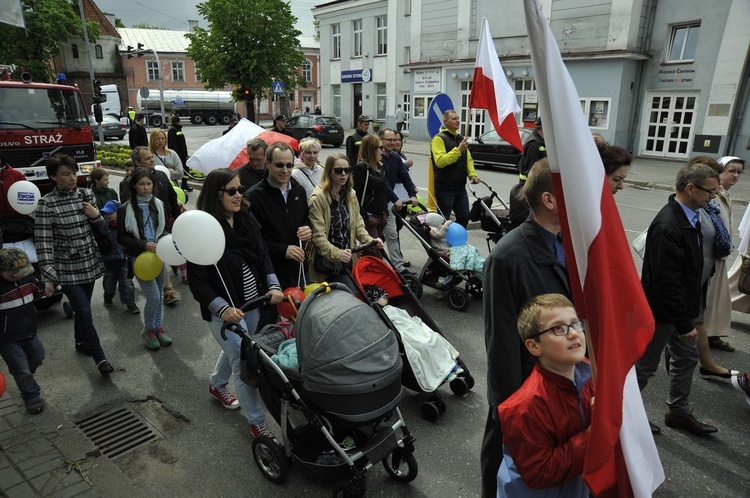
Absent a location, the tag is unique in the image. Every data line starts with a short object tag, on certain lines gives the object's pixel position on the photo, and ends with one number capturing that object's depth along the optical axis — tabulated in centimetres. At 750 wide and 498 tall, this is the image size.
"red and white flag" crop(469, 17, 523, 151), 642
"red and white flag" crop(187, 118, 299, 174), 734
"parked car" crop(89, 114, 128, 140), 3105
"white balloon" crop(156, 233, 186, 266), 466
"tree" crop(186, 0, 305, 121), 2439
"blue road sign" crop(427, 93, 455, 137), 819
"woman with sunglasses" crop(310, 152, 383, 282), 469
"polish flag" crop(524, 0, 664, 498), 163
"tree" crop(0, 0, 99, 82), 3303
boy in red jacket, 190
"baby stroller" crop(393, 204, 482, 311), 594
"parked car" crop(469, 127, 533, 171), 1669
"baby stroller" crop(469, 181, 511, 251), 658
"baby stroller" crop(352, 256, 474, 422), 414
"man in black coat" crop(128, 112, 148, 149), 1277
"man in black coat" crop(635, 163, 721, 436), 327
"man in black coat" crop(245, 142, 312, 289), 428
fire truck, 906
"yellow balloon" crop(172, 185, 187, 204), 745
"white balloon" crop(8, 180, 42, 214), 523
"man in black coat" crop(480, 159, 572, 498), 229
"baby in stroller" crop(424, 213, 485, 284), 590
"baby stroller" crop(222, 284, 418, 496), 270
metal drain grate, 370
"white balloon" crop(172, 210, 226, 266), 336
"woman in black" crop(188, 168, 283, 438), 354
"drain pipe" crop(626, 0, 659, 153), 1988
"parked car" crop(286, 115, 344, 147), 2488
